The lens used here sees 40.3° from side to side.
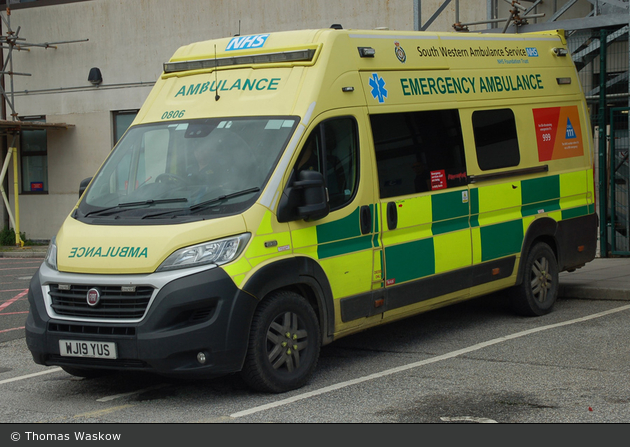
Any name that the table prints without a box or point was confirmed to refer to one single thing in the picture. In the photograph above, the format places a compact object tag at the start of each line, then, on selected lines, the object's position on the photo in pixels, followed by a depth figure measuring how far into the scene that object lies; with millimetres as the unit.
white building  20000
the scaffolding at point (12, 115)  21234
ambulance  5750
